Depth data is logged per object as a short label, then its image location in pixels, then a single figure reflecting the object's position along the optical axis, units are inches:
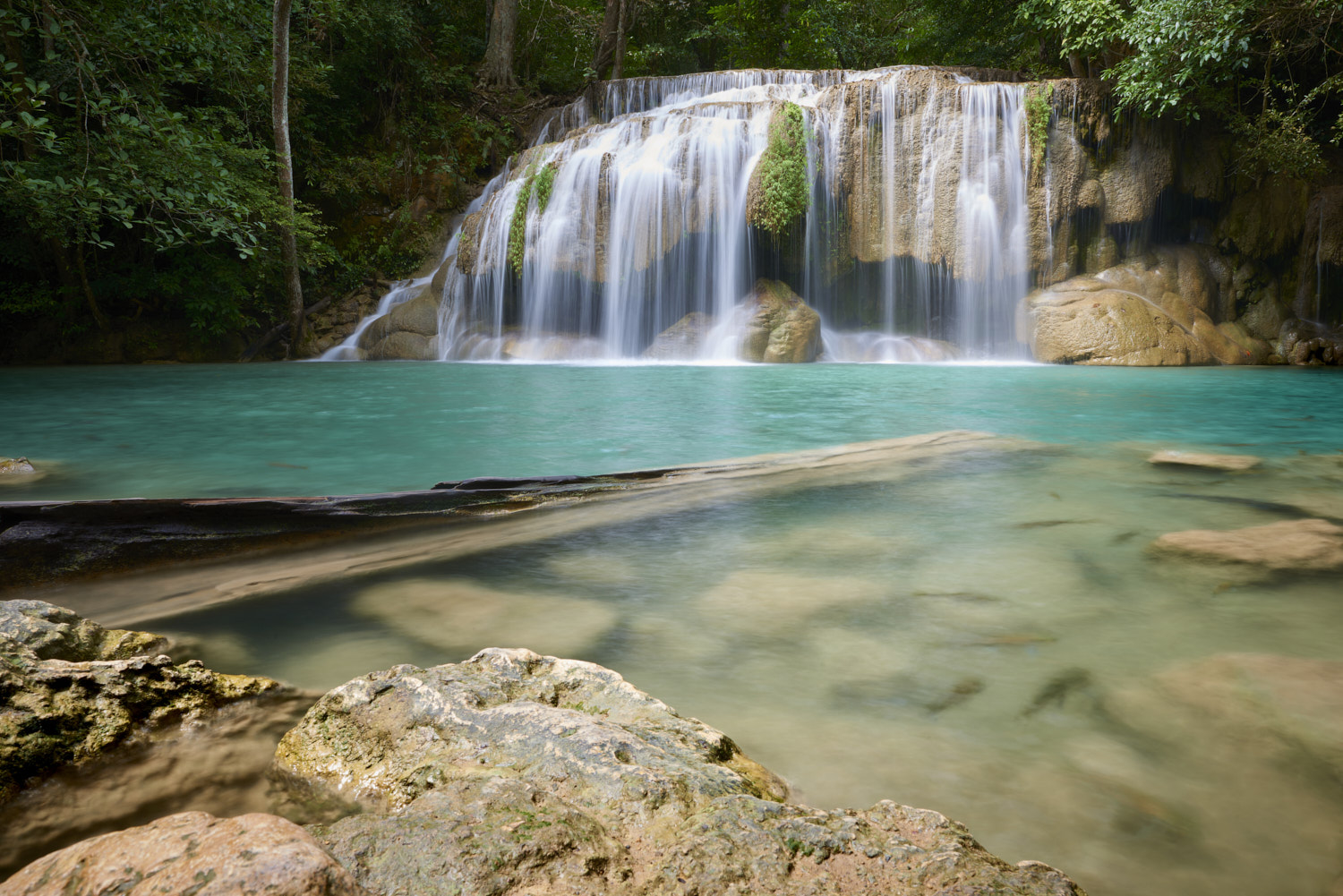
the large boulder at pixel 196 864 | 31.4
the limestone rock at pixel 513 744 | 49.2
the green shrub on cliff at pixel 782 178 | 550.3
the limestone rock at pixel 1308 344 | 523.8
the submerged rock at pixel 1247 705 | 62.1
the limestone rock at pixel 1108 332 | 503.2
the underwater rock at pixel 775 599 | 89.2
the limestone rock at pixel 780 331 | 538.0
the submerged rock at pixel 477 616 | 82.6
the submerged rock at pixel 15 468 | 171.3
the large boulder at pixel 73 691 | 54.1
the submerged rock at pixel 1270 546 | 104.7
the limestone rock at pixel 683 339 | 560.5
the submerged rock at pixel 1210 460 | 178.7
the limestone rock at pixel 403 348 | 604.7
